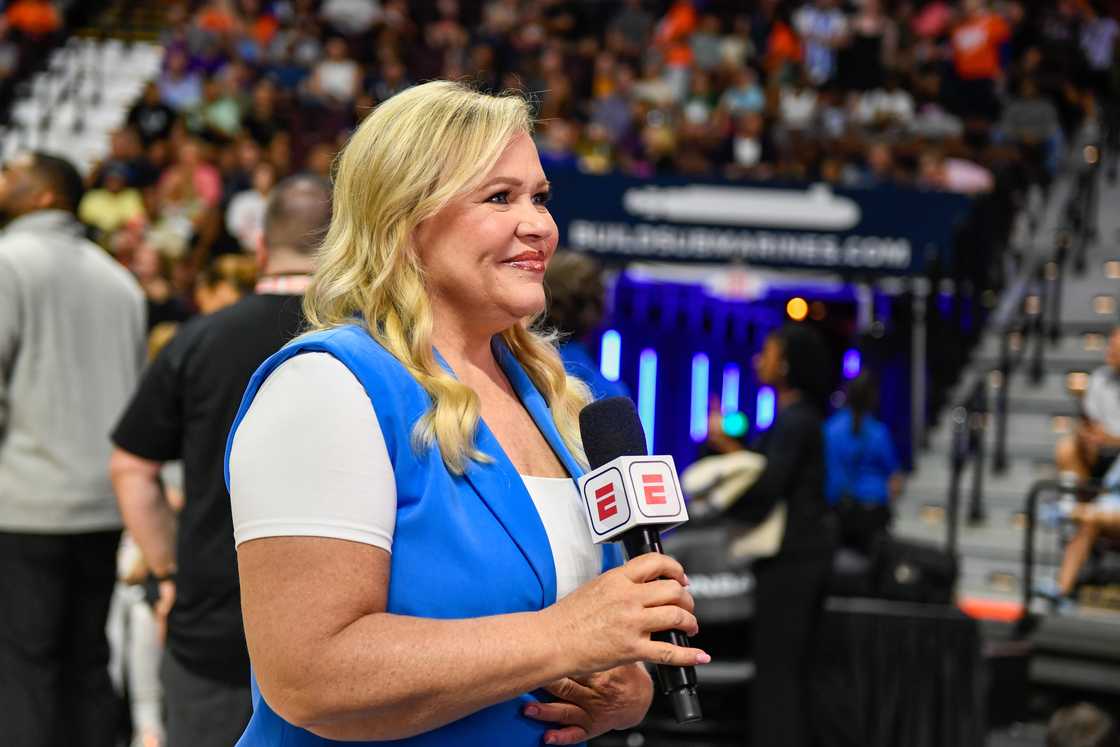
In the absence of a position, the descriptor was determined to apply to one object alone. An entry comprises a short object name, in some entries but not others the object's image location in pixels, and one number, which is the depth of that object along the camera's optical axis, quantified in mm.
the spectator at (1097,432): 7695
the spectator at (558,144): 11664
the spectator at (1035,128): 12008
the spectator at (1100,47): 13172
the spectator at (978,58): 12773
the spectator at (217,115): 13664
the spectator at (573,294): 4039
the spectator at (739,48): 14180
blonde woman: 1650
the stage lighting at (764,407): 12758
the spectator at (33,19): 15891
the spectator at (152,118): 13992
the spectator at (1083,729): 3682
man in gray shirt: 3738
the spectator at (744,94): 13211
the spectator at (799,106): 12586
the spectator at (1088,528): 7016
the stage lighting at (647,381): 12773
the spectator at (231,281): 4477
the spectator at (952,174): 11250
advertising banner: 10273
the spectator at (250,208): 11828
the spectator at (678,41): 14070
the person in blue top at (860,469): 8430
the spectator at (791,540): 5629
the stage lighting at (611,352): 12594
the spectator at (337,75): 14227
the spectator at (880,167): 11375
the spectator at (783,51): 13664
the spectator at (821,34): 13781
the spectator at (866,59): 13297
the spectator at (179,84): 14711
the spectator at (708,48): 14359
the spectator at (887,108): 12398
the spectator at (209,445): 3149
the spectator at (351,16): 15594
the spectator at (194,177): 12633
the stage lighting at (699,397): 12844
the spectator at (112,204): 12414
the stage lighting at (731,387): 12773
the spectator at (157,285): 8391
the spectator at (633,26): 15062
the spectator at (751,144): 12046
